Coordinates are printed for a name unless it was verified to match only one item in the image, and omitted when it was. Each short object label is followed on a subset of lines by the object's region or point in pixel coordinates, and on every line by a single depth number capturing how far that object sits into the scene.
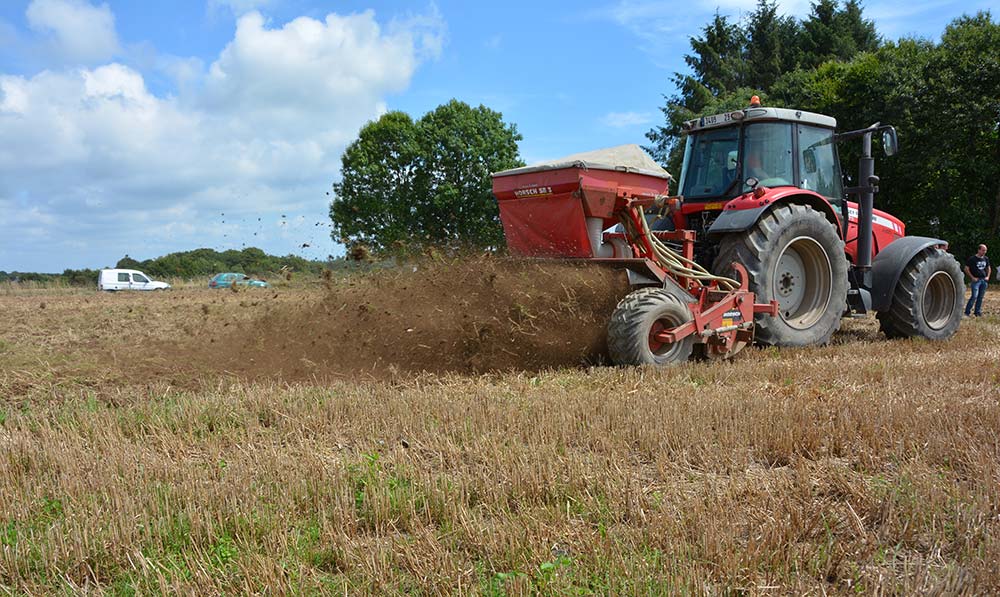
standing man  12.49
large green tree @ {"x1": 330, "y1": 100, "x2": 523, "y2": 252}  29.28
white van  28.70
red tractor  6.13
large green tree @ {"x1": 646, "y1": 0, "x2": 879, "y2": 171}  33.84
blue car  25.64
